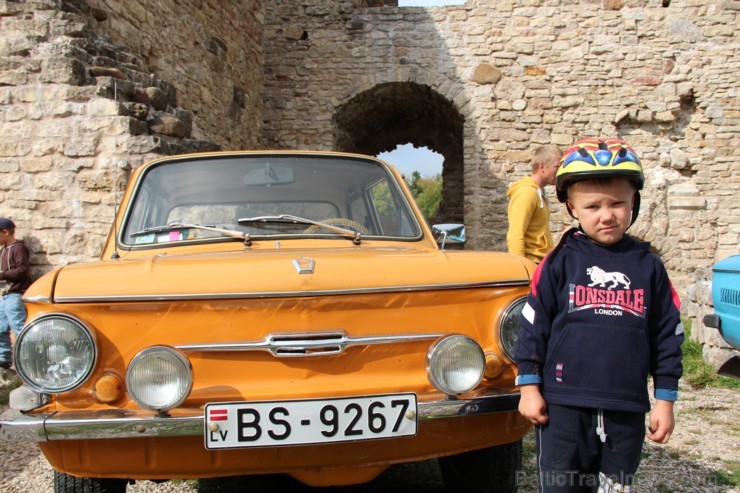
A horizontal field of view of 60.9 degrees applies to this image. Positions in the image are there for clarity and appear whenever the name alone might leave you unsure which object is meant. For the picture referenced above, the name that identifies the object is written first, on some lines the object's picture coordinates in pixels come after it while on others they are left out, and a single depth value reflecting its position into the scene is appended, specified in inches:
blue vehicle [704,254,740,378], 148.5
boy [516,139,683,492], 67.6
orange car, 72.7
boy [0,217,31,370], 204.2
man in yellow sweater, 162.4
